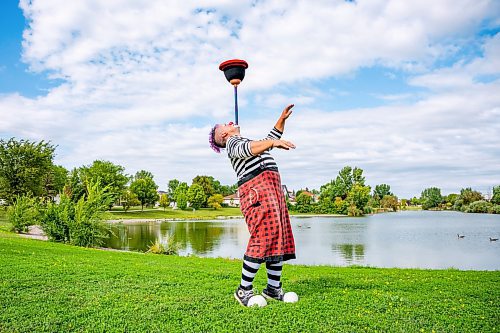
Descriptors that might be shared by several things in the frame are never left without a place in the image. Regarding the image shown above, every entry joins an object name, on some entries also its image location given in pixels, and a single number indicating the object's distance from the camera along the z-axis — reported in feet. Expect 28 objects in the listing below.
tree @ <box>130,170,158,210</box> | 203.10
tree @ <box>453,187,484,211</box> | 256.40
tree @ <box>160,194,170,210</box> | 238.89
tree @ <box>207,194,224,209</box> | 247.70
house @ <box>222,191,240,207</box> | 320.50
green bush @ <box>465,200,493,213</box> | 219.67
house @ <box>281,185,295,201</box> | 399.57
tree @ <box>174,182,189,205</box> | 229.86
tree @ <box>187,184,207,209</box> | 229.86
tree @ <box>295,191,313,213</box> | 255.29
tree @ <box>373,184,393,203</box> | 349.04
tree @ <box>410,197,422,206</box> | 432.05
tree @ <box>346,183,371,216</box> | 234.76
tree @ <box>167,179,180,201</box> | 298.33
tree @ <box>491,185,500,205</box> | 232.94
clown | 13.17
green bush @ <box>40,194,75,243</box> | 51.85
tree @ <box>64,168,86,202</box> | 152.89
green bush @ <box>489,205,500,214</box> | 210.42
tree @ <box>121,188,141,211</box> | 192.44
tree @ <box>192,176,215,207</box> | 251.64
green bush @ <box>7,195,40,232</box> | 66.64
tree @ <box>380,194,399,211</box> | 308.19
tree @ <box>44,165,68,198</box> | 140.02
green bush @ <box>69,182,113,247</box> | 51.17
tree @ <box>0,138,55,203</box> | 106.22
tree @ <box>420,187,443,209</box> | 347.97
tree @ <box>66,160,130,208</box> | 171.73
